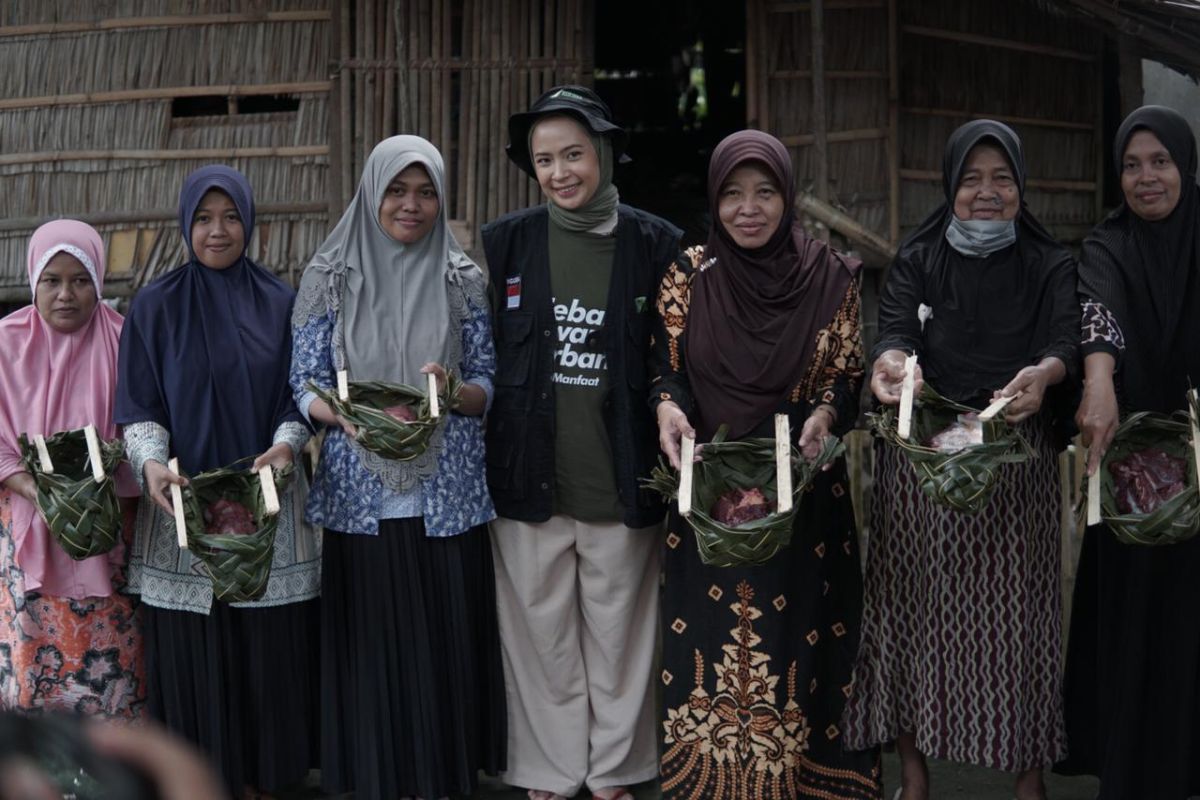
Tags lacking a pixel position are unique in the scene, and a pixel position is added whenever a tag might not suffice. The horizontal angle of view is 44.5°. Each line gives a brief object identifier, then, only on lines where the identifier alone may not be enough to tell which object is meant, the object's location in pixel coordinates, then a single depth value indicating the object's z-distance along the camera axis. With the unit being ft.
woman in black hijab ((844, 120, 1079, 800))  13.48
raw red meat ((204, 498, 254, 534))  13.79
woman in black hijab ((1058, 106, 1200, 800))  13.52
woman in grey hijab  14.47
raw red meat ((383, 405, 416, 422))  13.92
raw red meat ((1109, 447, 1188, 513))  13.10
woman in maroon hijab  13.91
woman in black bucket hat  14.82
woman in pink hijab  14.37
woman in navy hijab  14.29
